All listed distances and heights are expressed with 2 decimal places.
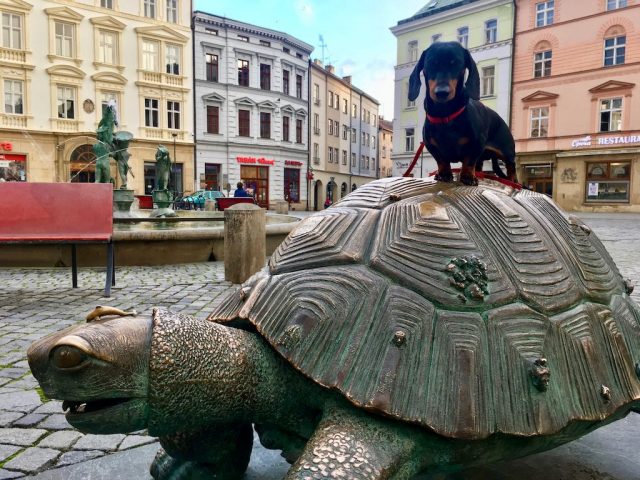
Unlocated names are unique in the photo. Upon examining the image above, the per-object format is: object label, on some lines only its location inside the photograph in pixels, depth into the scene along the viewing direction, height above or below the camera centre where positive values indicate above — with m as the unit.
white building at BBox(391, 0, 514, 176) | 31.00 +10.12
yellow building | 27.02 +6.65
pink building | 26.94 +5.69
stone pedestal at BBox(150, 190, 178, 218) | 13.81 -0.15
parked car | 24.76 -0.10
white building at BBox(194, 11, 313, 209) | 33.28 +6.37
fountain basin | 7.64 -0.86
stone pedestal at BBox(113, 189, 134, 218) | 13.13 -0.15
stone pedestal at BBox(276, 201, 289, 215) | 23.02 -0.44
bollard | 6.88 -0.64
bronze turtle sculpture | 1.33 -0.47
